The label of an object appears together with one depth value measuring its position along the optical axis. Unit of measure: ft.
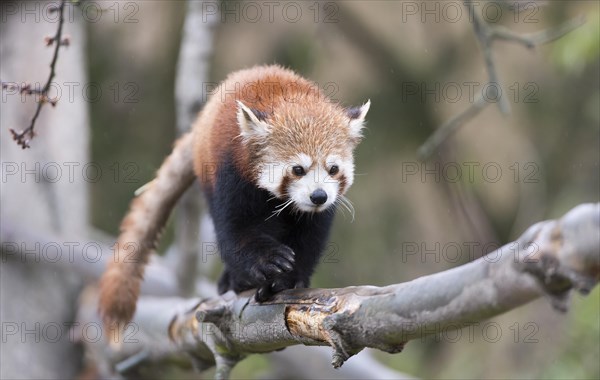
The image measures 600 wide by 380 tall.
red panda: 23.84
